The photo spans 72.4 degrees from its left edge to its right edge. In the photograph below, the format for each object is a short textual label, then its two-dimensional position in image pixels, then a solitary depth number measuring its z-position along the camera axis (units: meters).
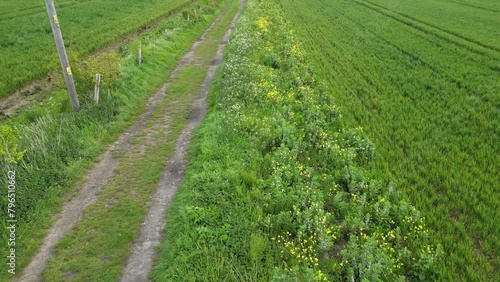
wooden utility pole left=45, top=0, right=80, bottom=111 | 9.91
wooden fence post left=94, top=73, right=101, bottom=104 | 12.25
